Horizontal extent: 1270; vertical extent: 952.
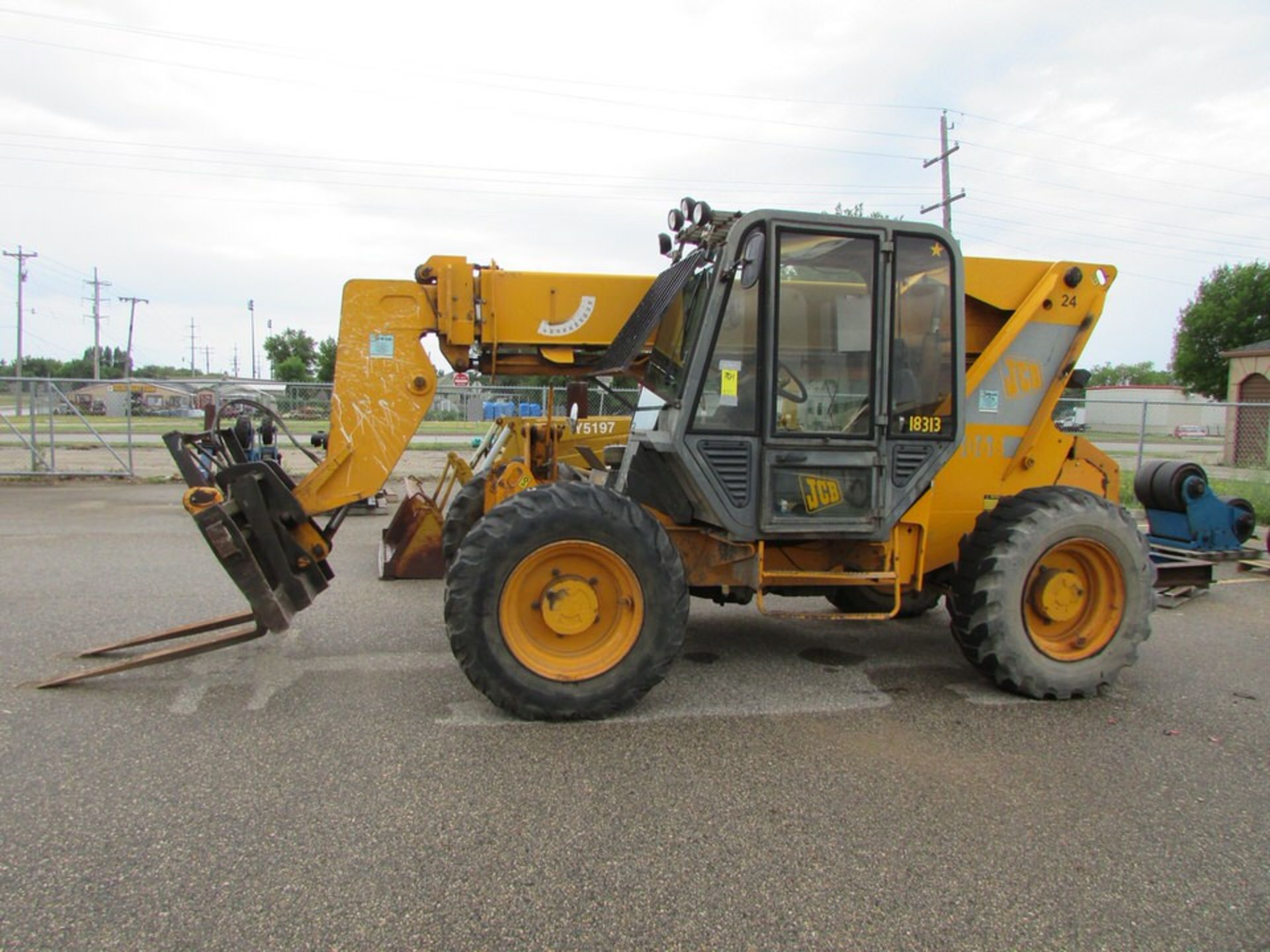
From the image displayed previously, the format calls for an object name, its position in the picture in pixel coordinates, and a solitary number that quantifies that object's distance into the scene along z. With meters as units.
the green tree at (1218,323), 35.75
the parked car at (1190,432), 33.75
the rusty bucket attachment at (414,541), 6.82
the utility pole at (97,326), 56.03
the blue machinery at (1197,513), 6.82
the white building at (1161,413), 36.62
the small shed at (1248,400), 15.23
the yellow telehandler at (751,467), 3.90
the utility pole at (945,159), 28.33
